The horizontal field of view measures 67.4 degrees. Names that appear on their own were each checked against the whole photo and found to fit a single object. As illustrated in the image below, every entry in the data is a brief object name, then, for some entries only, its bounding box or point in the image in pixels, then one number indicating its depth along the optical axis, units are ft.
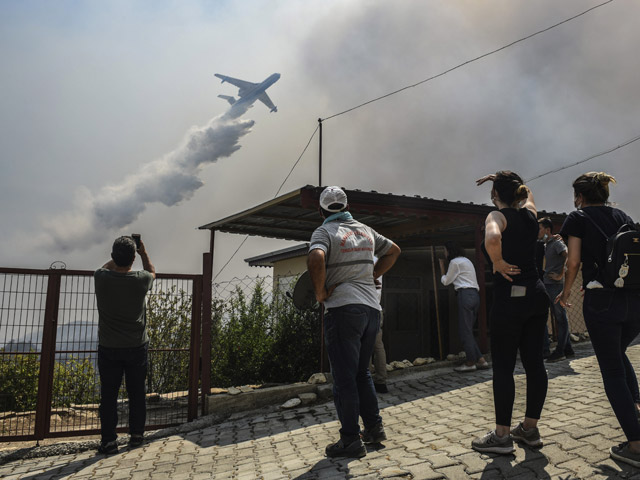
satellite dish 25.66
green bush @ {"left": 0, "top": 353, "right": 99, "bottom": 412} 18.15
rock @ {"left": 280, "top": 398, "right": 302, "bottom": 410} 19.75
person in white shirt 23.43
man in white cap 11.46
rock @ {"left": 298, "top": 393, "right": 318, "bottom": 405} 20.30
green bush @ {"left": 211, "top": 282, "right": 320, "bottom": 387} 27.02
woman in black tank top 10.76
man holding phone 15.78
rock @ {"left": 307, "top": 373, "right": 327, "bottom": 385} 21.89
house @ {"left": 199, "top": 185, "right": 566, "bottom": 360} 25.86
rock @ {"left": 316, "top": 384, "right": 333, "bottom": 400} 20.81
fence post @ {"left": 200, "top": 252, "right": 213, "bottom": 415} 20.07
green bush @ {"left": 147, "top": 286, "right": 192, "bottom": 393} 20.29
